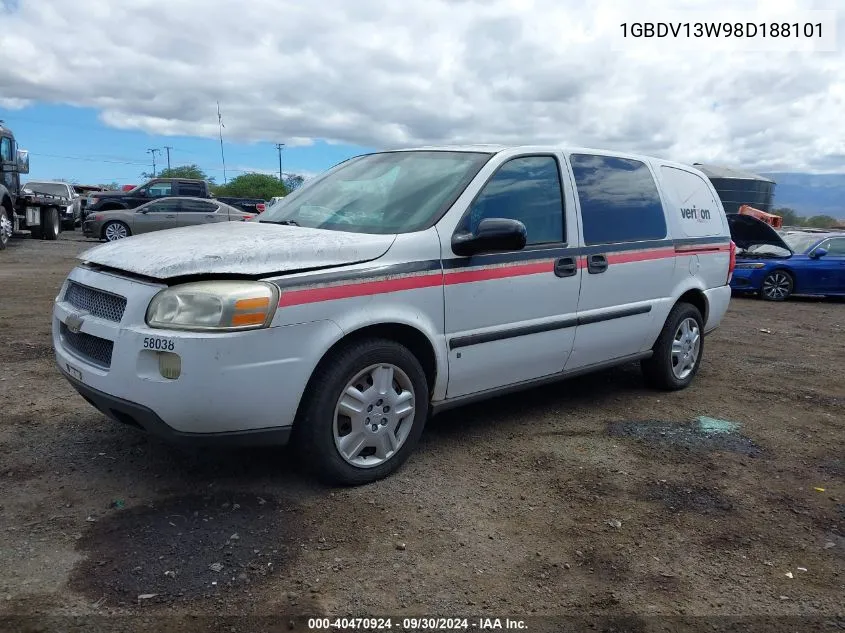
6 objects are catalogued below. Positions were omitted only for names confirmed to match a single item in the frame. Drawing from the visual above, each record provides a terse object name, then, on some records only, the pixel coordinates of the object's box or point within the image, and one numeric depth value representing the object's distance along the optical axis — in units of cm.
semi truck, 1658
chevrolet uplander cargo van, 317
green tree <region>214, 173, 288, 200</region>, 8231
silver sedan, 1889
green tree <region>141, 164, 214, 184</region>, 8774
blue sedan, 1351
